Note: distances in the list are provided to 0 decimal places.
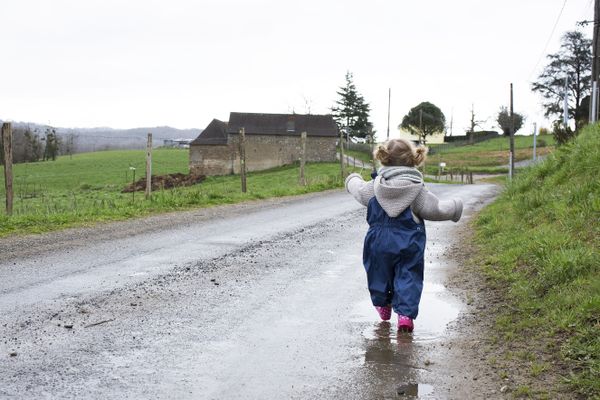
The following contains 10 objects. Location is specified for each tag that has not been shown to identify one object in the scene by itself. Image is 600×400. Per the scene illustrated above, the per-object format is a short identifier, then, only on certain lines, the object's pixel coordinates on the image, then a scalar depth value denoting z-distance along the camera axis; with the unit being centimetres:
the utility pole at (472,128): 10588
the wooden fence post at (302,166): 2602
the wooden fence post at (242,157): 2184
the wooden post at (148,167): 1764
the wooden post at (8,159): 1362
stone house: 7706
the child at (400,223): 520
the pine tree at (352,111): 10619
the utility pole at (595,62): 2295
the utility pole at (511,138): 4119
